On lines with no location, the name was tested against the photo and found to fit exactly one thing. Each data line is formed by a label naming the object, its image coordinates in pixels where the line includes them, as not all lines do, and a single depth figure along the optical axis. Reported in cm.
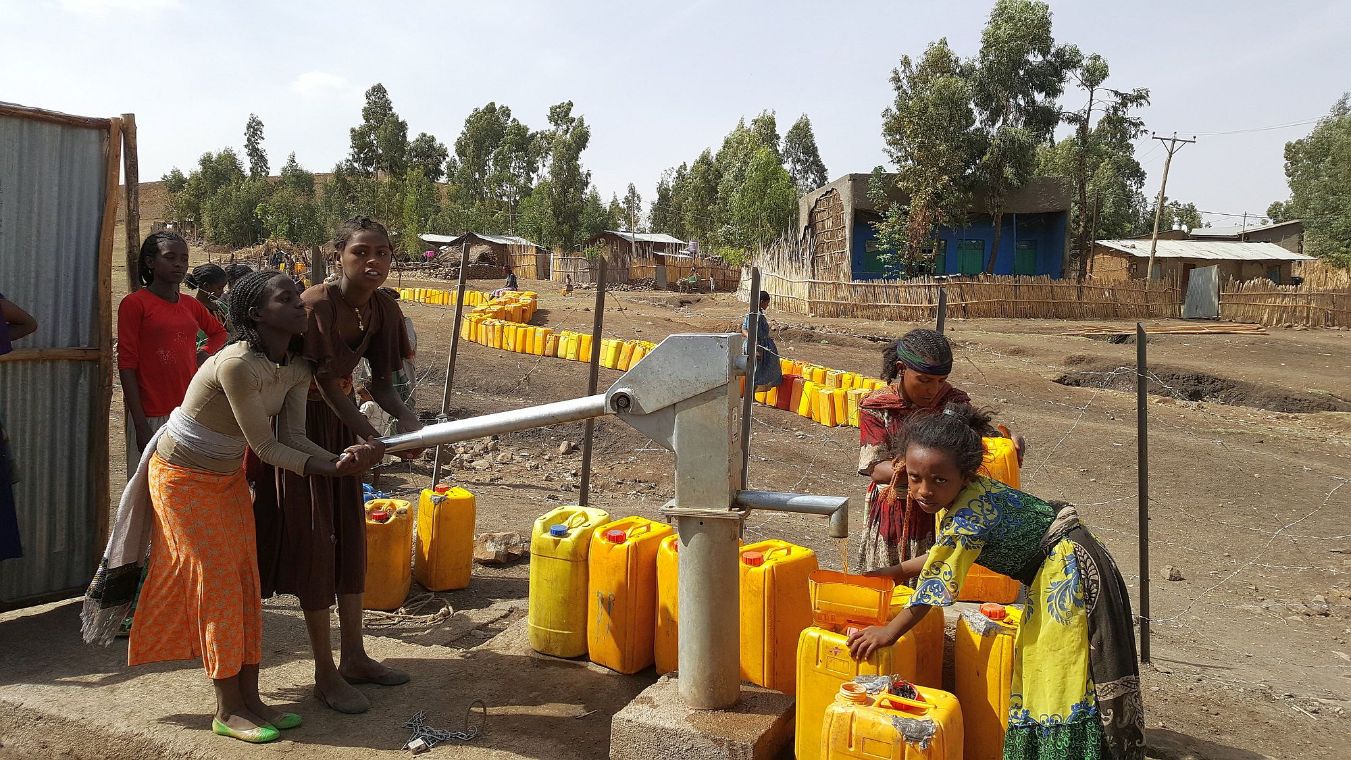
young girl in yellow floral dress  225
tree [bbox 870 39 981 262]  2366
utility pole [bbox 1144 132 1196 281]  2763
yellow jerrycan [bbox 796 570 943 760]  260
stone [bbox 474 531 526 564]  526
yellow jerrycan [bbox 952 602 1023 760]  268
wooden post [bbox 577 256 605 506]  545
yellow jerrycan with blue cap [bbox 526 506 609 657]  360
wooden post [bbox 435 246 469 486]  626
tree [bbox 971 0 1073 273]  2489
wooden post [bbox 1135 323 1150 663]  414
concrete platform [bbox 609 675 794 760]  262
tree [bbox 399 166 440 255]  4162
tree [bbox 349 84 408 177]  5275
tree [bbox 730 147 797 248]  3444
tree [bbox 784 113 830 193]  5378
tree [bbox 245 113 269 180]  6381
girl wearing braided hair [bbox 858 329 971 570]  323
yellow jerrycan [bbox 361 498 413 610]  431
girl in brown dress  313
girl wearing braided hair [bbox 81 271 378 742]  279
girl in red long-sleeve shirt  392
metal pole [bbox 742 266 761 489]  340
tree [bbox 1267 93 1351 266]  3042
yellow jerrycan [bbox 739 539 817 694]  306
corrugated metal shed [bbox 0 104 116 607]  396
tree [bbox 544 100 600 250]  4369
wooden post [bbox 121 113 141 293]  421
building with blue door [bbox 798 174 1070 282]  2541
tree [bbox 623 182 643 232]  6350
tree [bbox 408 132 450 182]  5509
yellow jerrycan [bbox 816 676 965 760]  221
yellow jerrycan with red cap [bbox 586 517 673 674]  343
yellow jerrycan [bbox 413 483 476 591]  462
